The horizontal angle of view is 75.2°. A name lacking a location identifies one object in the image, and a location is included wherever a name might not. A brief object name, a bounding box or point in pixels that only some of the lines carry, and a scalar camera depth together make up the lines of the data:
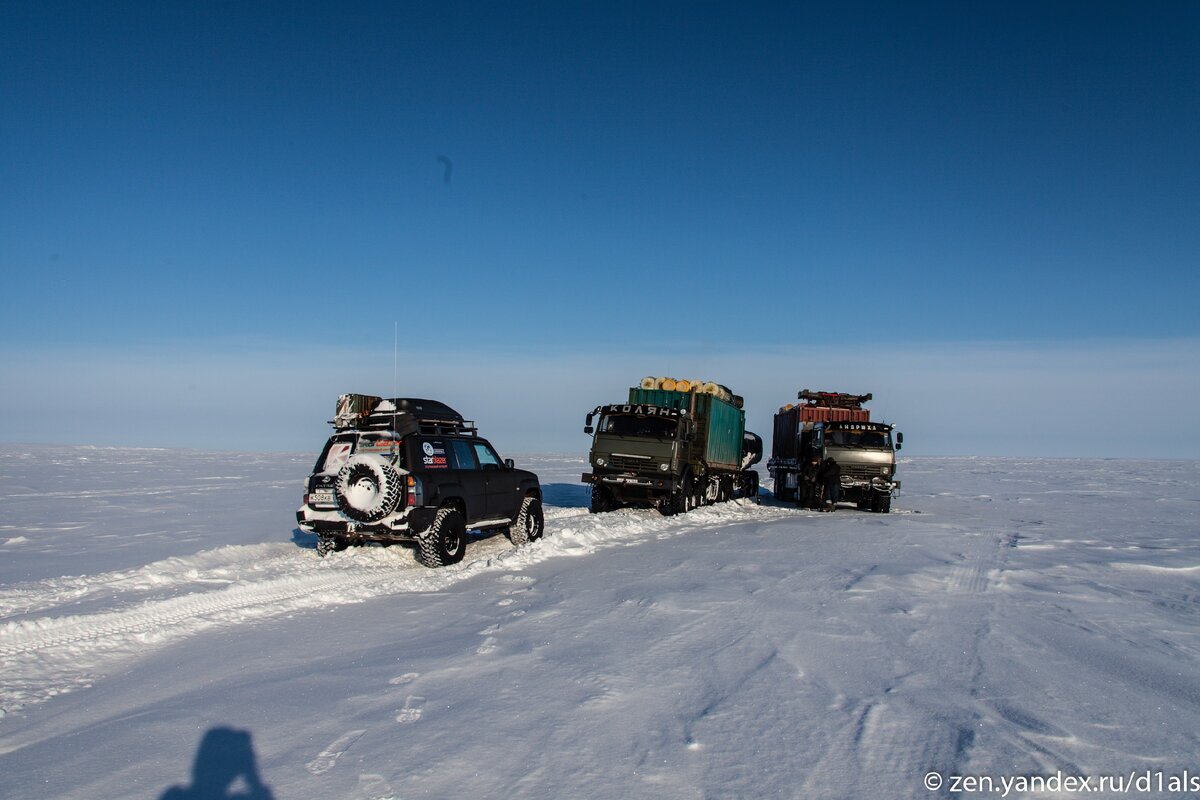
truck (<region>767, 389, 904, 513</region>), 20.50
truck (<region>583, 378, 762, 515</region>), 18.61
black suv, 10.04
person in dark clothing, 20.70
